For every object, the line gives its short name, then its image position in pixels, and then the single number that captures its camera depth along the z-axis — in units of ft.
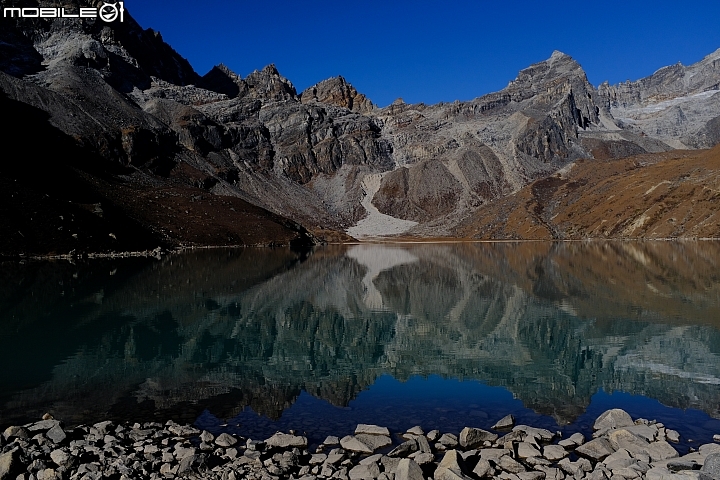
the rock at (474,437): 44.88
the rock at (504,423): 49.70
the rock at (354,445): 43.98
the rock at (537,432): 45.93
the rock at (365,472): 38.63
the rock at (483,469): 39.32
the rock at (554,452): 41.98
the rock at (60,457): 39.88
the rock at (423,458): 40.81
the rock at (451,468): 37.22
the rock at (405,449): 42.85
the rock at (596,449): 42.29
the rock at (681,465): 38.06
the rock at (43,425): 46.32
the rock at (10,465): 37.81
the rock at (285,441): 45.19
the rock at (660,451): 41.01
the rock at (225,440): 44.69
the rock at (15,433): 43.91
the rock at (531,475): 38.45
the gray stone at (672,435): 45.21
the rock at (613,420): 48.11
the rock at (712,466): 35.22
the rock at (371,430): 47.47
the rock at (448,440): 45.09
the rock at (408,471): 37.19
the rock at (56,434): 43.87
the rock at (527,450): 42.42
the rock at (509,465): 39.97
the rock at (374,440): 45.00
